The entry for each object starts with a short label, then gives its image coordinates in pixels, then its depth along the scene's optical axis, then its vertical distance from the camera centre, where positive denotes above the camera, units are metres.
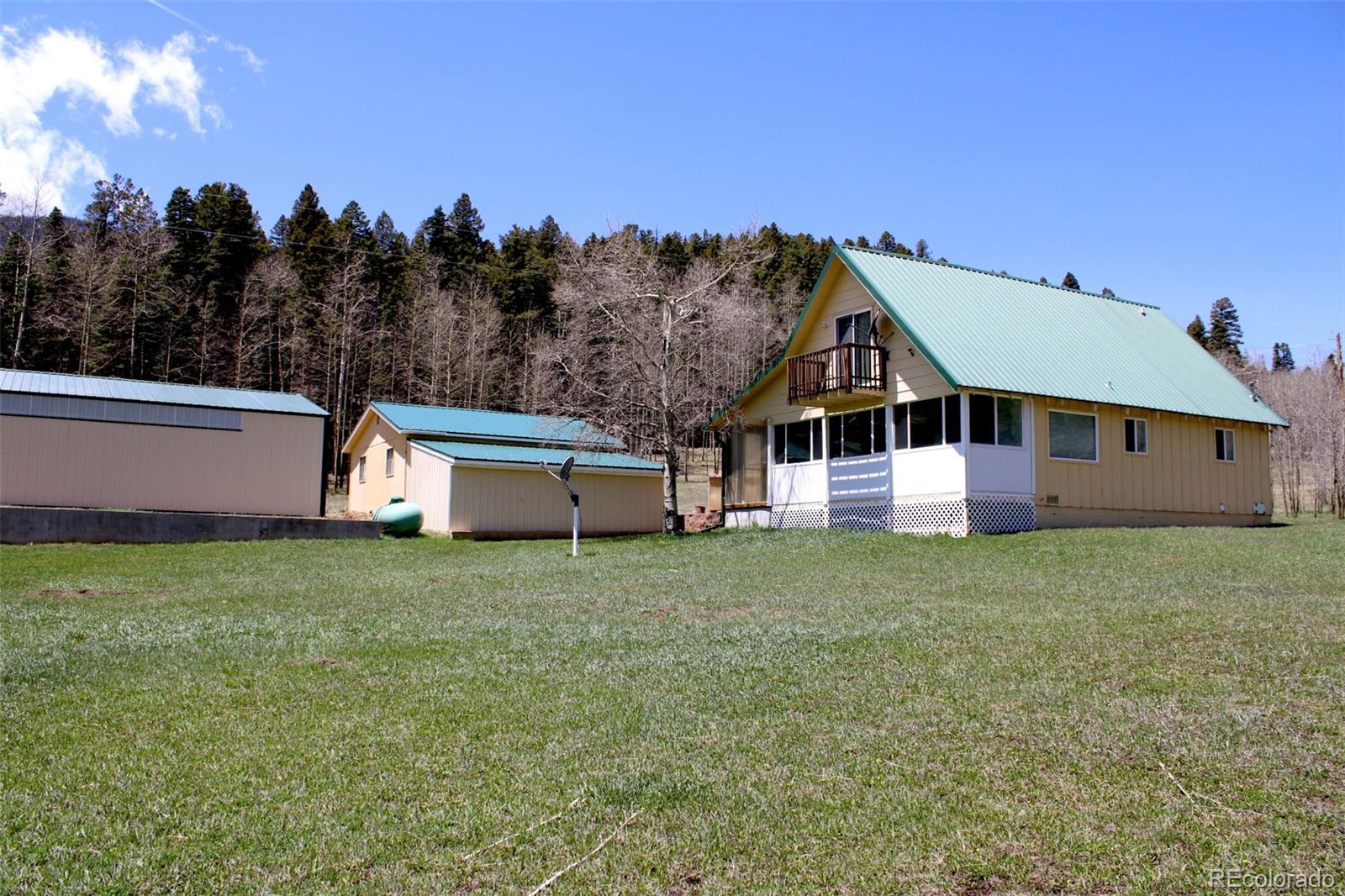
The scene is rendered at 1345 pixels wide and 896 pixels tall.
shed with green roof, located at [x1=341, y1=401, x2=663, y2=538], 25.83 +0.99
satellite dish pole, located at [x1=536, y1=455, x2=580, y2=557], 19.47 +0.62
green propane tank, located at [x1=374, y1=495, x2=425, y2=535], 25.27 -0.27
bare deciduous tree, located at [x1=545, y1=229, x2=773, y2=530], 24.48 +4.76
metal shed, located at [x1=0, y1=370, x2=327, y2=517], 24.34 +1.44
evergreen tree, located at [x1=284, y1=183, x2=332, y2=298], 49.62 +13.50
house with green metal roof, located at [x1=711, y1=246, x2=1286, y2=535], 20.39 +2.26
